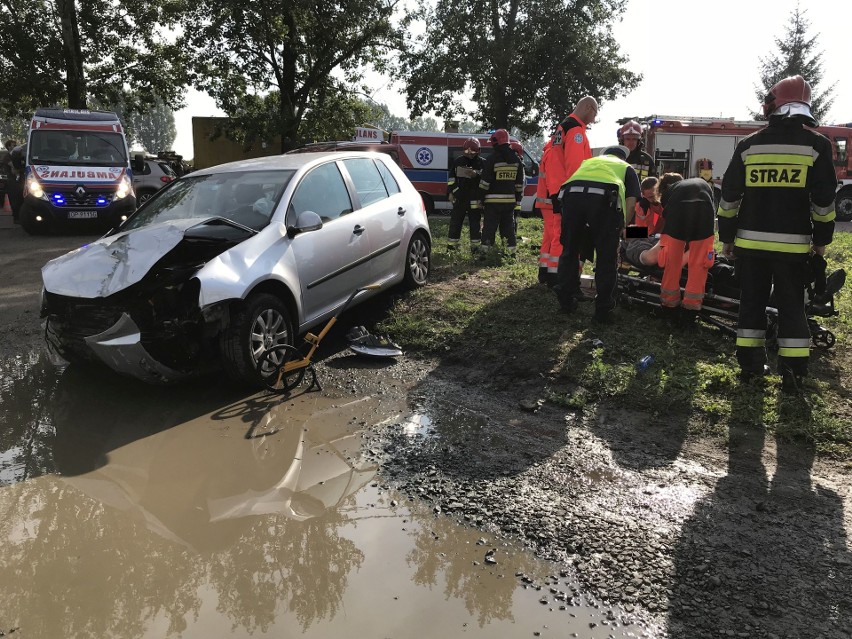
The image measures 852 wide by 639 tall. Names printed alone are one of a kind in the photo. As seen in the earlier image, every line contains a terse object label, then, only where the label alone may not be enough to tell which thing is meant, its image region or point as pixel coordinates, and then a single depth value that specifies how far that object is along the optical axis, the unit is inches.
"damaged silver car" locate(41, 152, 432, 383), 161.3
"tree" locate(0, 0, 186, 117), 785.6
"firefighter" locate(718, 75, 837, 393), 160.2
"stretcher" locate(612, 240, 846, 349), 188.9
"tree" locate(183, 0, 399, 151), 872.7
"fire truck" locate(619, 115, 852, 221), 701.9
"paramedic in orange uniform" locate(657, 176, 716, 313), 206.7
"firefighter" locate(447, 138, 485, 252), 373.4
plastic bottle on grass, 185.9
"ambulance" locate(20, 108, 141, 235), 477.4
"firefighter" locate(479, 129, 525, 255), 335.9
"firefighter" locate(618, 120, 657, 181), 292.0
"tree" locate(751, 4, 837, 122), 1196.5
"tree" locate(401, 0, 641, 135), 986.1
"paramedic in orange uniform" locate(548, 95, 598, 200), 255.9
